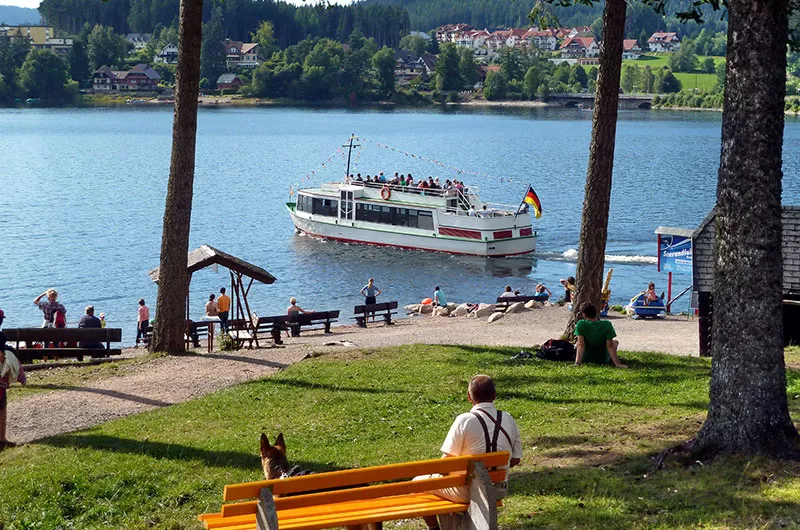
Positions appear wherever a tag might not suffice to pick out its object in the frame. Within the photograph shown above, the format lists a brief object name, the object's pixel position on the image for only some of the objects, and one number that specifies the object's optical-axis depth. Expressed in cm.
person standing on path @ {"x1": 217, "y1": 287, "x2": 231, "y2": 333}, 2808
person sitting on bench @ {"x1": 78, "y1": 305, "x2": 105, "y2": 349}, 2438
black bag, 1664
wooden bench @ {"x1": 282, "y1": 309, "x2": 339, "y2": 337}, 2825
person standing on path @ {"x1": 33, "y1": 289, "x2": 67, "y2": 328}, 2552
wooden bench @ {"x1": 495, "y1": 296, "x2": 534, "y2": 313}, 3372
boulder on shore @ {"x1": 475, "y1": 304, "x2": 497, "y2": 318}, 3366
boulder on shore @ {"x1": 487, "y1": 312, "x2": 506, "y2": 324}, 3025
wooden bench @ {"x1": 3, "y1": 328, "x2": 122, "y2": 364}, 2125
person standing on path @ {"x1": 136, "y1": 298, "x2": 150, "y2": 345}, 2891
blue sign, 3144
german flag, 4831
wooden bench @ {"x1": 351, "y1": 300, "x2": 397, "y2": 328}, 3194
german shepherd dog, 788
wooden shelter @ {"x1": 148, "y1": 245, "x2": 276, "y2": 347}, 2231
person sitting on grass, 1527
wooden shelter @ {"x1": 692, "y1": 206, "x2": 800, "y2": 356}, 1948
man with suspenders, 759
